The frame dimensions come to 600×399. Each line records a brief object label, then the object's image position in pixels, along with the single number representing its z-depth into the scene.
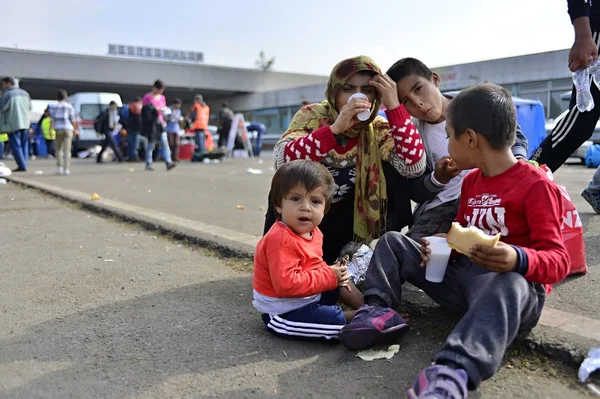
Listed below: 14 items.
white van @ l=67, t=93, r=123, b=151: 23.39
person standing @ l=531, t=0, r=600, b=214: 3.73
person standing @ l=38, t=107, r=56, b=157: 20.99
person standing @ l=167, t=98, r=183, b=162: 15.22
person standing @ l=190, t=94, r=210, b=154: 17.02
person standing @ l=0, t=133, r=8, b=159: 21.21
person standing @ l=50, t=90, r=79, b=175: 10.96
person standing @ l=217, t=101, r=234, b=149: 18.61
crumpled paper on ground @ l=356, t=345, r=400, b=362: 2.12
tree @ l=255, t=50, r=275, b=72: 81.75
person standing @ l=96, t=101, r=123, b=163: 16.56
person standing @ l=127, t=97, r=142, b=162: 15.30
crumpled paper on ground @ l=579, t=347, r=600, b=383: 1.84
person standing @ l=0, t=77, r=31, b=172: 10.80
